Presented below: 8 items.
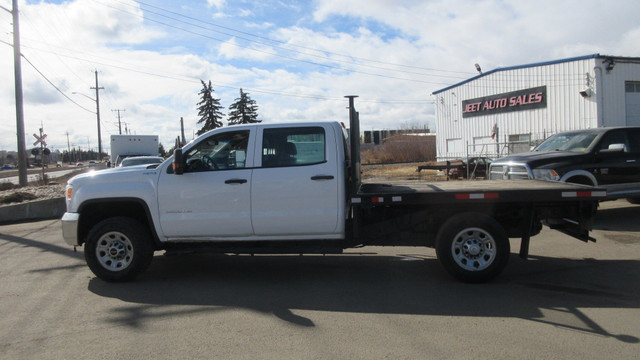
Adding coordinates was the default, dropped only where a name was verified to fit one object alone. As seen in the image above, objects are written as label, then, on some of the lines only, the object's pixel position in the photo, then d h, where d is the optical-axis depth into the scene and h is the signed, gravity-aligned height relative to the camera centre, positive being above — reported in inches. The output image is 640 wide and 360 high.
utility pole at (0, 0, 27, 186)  794.8 +111.5
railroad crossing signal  869.1 +60.6
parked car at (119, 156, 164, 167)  740.6 +13.9
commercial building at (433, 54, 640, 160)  893.8 +119.4
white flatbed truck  228.8 -22.8
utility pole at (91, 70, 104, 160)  1998.8 +258.0
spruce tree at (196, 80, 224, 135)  1643.7 +205.3
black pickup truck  365.1 -6.6
